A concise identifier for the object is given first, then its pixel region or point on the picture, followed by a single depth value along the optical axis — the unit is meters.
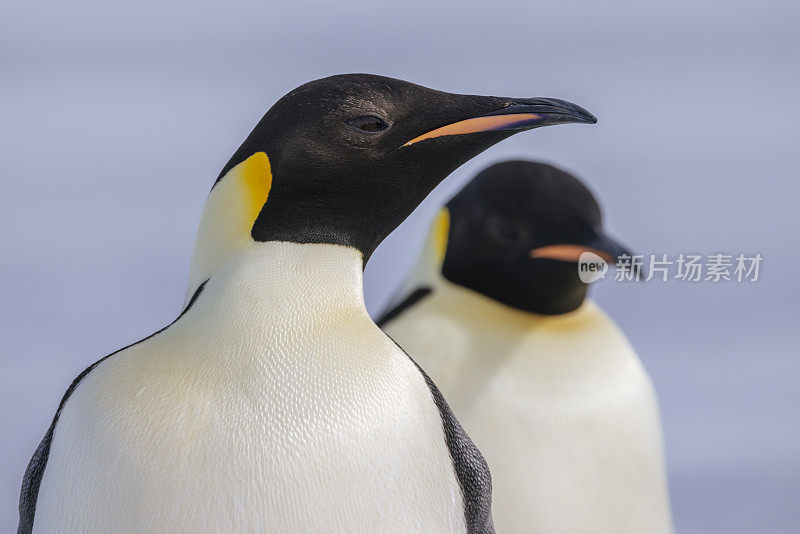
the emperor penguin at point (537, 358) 7.13
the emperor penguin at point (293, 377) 6.69
